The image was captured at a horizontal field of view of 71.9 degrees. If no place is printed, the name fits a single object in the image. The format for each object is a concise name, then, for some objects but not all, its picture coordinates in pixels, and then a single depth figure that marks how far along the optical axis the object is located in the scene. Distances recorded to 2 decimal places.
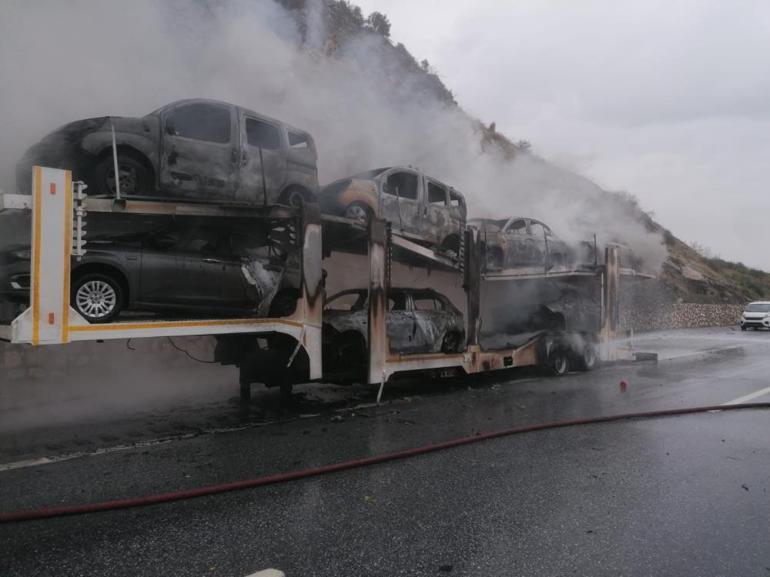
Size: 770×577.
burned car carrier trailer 3.95
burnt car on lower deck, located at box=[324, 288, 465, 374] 6.45
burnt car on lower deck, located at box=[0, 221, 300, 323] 4.48
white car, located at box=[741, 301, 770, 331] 25.97
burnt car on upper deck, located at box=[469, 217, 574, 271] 8.73
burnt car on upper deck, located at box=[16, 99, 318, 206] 4.96
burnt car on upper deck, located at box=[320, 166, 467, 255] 7.37
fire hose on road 3.27
